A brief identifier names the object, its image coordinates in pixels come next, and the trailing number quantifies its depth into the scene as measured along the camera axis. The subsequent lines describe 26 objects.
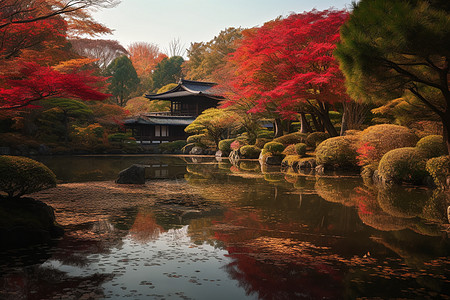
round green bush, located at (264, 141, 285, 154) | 21.67
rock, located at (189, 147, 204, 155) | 32.66
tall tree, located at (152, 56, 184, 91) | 54.41
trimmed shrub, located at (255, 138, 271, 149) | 26.20
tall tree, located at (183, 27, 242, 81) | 49.31
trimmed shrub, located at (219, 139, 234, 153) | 29.44
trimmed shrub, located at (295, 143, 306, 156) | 19.17
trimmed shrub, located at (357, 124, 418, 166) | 13.20
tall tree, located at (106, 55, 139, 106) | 46.03
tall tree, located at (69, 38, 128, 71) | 46.41
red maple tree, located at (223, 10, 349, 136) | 16.33
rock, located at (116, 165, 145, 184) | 11.55
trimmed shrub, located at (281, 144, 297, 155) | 20.91
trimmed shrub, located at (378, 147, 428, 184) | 11.48
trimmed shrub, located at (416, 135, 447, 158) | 11.46
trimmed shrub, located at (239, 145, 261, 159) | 25.55
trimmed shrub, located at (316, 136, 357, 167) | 16.03
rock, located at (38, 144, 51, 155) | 27.52
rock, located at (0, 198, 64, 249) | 4.90
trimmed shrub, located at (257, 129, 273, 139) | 29.26
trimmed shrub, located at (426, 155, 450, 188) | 9.97
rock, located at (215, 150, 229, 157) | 29.92
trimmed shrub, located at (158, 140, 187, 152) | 34.81
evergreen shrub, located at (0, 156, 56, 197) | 5.43
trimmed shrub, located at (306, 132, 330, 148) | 20.41
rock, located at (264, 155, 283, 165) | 21.48
